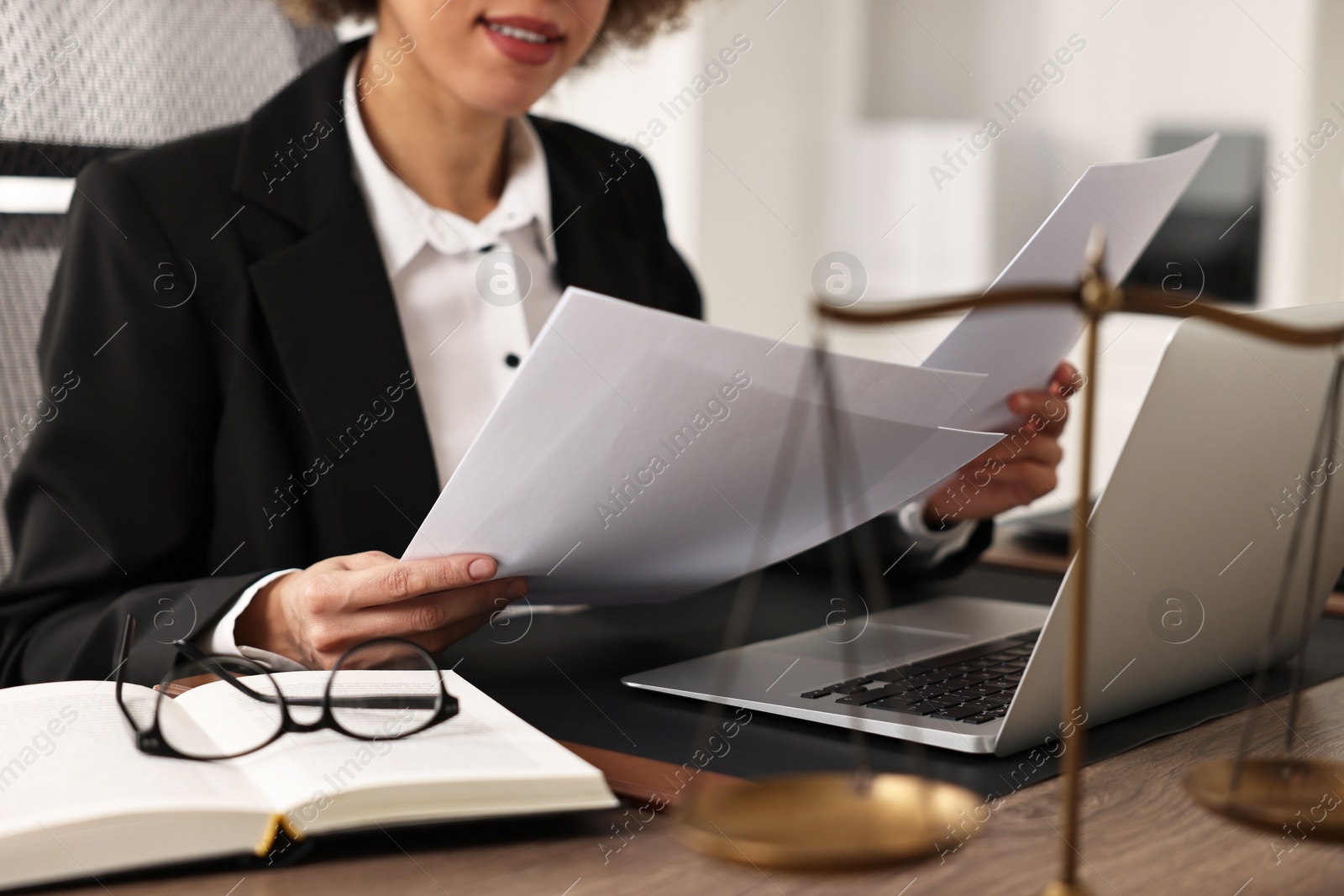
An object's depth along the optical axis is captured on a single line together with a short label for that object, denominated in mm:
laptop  1638
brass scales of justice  1408
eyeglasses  1640
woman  2005
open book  1545
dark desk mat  1671
